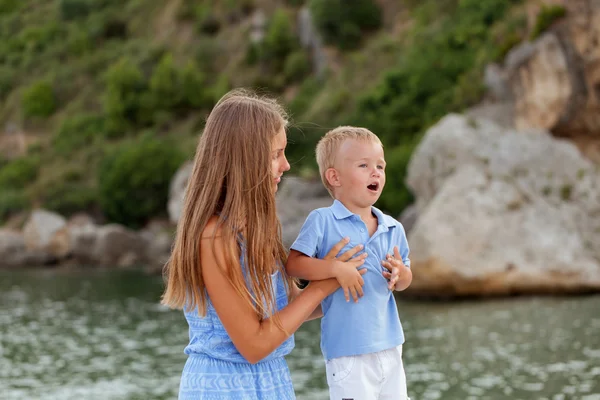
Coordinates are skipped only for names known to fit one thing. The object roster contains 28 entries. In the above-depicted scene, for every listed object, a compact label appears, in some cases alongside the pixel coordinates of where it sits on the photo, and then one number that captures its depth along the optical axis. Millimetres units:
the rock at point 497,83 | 27891
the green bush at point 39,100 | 61938
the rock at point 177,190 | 37750
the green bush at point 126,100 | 57469
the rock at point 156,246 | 36812
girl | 3334
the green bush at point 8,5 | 76750
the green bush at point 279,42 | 52125
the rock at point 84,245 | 39469
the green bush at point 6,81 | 66188
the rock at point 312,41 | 49375
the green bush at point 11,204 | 51625
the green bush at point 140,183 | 45375
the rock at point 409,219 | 26347
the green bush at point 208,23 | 59094
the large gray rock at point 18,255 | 40469
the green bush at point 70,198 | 48750
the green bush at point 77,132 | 57594
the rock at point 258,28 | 54562
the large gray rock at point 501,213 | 21297
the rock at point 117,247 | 38594
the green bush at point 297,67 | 50625
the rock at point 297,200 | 30062
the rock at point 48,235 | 41122
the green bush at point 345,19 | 47688
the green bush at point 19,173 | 55125
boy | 3697
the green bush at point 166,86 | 56031
